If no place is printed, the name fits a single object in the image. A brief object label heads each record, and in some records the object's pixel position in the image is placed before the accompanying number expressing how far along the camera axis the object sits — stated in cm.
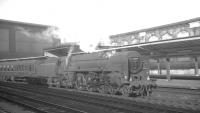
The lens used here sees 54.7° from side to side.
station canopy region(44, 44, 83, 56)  2495
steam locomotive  1257
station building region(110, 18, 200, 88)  1612
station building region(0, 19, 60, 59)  4181
